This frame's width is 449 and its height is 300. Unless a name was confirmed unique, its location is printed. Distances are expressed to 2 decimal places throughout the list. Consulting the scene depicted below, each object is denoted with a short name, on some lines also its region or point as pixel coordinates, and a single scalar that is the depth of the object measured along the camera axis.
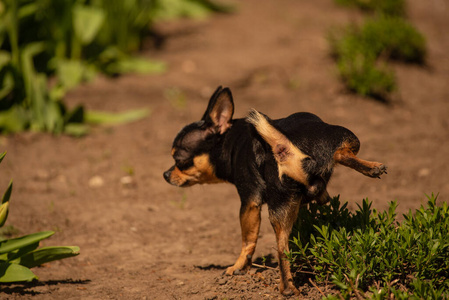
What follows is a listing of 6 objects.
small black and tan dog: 6.18
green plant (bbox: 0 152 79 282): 6.77
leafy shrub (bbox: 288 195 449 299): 6.02
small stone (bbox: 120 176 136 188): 11.45
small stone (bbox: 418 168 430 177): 11.01
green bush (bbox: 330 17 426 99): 14.55
